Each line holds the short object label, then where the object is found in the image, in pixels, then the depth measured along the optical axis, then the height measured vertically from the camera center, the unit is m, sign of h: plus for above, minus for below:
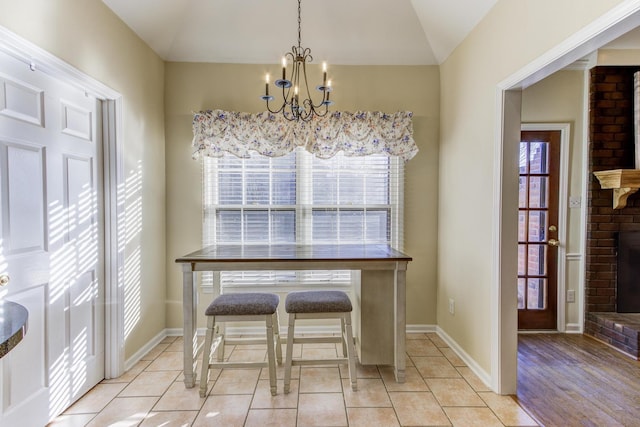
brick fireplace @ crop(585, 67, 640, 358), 3.25 +0.36
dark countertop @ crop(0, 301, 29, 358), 0.82 -0.33
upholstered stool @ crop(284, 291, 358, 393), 2.21 -0.73
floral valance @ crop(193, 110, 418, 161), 3.04 +0.66
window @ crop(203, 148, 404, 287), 3.24 +0.02
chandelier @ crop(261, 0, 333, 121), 2.29 +1.04
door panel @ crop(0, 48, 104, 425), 1.66 -0.19
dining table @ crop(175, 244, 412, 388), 2.23 -0.56
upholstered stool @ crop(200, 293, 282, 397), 2.19 -0.74
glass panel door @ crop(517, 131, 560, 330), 3.32 -0.23
